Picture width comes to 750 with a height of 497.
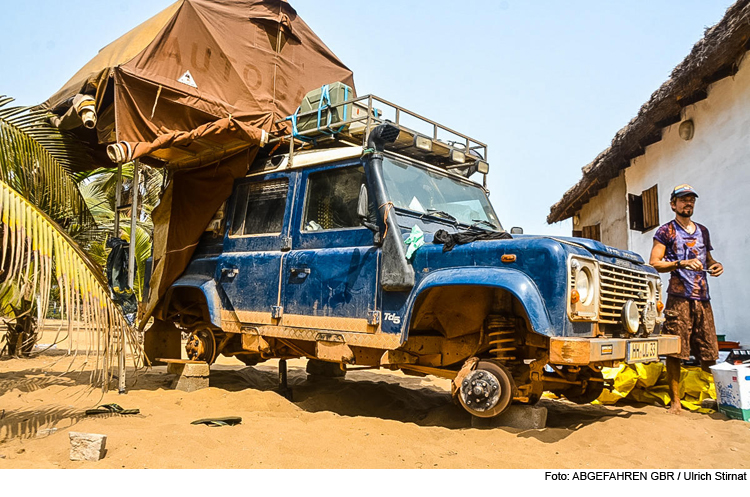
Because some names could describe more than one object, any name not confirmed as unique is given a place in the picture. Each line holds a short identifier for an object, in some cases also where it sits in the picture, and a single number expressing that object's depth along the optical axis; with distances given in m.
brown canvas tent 5.48
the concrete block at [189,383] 5.82
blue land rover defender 3.90
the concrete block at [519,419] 4.17
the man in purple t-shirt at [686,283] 5.17
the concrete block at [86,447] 3.29
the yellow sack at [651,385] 5.34
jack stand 6.07
